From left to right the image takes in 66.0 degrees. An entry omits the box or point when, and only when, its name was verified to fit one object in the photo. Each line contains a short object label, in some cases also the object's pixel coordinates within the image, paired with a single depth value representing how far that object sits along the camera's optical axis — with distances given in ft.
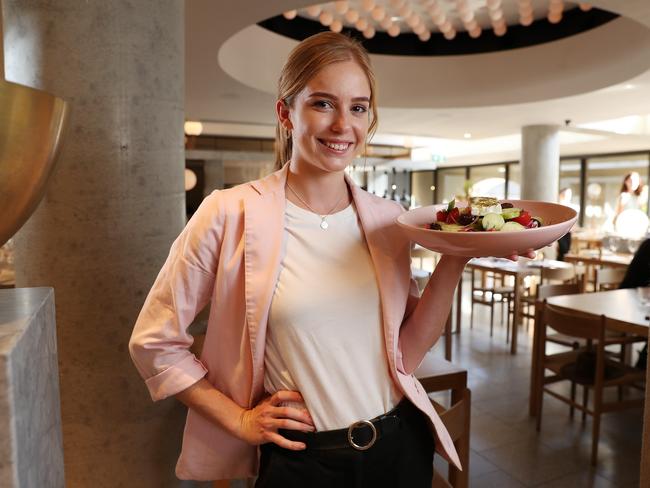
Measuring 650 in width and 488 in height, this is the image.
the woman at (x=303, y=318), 3.35
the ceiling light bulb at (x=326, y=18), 16.75
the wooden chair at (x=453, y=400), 4.93
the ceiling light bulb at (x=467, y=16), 16.24
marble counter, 1.71
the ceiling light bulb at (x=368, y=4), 15.53
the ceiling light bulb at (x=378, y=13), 16.16
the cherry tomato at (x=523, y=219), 3.59
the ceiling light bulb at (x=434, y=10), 15.54
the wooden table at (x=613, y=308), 9.75
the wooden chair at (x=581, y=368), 9.71
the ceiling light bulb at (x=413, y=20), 16.62
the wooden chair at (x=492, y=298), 18.52
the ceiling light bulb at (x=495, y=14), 16.11
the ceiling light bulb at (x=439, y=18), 16.34
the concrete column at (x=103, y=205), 4.86
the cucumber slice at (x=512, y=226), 3.44
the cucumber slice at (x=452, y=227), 3.59
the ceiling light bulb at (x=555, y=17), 16.18
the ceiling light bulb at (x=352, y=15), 16.41
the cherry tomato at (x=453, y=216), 3.86
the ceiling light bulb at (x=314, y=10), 15.80
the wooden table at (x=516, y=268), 16.51
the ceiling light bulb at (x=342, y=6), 15.40
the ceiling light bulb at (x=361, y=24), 17.43
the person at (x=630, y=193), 29.94
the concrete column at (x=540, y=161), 27.94
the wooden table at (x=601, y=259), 20.24
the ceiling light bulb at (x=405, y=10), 15.71
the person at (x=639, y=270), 13.34
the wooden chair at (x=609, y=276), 15.65
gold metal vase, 1.91
